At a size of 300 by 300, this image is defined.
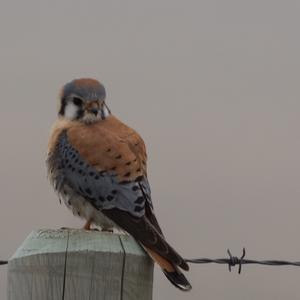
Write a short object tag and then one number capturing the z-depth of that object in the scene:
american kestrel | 9.22
